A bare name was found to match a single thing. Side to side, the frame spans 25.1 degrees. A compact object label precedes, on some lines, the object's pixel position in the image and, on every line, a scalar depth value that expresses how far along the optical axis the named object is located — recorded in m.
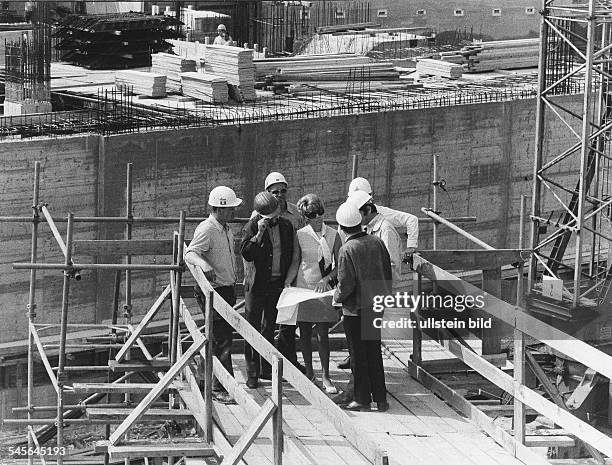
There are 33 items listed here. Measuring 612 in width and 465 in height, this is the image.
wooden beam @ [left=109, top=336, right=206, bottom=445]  9.95
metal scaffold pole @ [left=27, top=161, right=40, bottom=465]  16.20
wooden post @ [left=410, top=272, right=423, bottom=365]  12.13
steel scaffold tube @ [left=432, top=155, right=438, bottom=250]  16.19
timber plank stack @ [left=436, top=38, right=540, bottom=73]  36.88
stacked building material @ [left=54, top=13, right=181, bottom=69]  34.28
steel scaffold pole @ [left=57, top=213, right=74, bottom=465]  13.10
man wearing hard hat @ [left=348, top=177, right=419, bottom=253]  12.20
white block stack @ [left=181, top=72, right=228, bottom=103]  29.42
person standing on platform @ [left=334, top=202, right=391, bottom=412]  10.82
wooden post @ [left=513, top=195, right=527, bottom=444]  10.42
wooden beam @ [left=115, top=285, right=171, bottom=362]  12.34
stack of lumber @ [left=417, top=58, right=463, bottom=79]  35.22
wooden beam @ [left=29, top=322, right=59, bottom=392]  14.98
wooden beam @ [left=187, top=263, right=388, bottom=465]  7.71
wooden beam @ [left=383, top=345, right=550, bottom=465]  9.94
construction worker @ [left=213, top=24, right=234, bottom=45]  33.56
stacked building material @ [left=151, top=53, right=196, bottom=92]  30.52
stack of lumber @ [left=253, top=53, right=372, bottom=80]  33.16
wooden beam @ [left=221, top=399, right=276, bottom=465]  8.71
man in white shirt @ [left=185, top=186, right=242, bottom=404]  11.80
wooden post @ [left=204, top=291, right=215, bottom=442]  10.10
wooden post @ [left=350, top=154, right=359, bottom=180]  15.35
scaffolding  8.73
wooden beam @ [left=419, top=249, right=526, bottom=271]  12.79
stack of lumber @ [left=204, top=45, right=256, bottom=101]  30.09
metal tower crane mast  18.84
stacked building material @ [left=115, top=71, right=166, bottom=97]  29.91
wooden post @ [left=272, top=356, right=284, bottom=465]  8.62
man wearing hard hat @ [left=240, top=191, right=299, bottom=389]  11.71
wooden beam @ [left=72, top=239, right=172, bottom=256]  13.45
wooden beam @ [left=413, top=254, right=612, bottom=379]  9.14
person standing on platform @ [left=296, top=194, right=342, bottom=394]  11.48
